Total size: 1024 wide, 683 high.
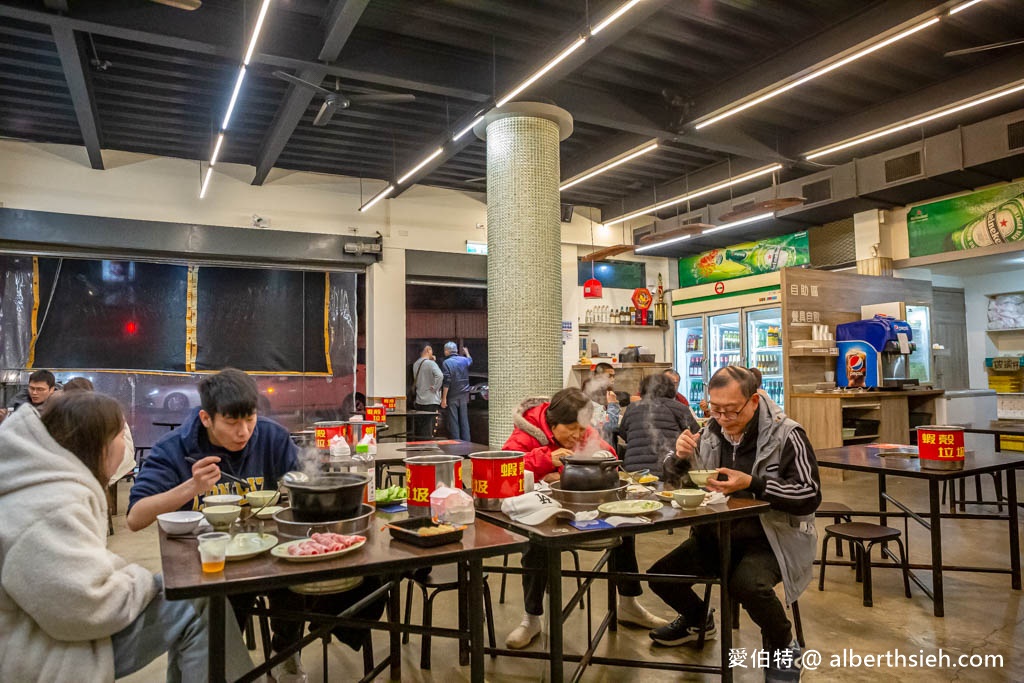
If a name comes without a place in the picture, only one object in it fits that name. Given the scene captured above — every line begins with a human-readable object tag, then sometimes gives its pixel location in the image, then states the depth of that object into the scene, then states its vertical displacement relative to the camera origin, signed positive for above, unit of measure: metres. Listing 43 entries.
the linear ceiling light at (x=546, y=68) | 4.97 +2.52
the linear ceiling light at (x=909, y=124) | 6.20 +2.59
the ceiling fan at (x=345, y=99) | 5.73 +2.51
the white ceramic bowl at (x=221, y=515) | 1.97 -0.44
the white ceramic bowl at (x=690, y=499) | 2.28 -0.47
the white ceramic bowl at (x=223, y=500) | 2.25 -0.44
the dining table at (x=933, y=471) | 3.38 -0.59
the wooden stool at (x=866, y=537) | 3.54 -0.97
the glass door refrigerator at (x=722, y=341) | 11.58 +0.48
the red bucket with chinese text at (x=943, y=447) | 3.48 -0.47
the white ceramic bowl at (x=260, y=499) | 2.30 -0.45
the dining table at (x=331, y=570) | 1.56 -0.51
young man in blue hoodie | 2.26 -0.36
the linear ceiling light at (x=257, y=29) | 4.42 +2.53
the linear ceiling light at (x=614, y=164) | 7.51 +2.59
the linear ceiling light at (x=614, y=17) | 4.45 +2.55
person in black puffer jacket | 4.68 -0.44
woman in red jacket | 3.00 -0.40
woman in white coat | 1.59 -0.51
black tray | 1.83 -0.49
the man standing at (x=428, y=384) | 9.83 -0.19
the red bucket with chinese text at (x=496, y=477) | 2.35 -0.40
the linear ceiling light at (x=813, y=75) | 5.00 +2.59
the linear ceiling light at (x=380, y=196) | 8.66 +2.48
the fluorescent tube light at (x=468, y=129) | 6.57 +2.58
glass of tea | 1.61 -0.45
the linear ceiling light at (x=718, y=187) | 8.51 +2.52
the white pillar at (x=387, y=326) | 9.68 +0.72
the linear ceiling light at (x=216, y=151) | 6.99 +2.59
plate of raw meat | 1.69 -0.48
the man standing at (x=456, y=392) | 10.07 -0.33
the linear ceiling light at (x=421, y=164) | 7.29 +2.52
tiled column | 6.25 +1.08
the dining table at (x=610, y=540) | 2.02 -0.65
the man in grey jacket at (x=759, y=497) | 2.47 -0.56
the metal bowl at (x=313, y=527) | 1.91 -0.47
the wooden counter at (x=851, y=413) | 7.71 -0.62
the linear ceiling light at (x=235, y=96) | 5.35 +2.55
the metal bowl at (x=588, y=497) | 2.38 -0.49
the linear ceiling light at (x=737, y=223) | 9.16 +2.22
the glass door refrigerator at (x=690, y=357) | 12.35 +0.21
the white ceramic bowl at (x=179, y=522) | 1.97 -0.46
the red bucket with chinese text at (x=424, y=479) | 2.24 -0.38
